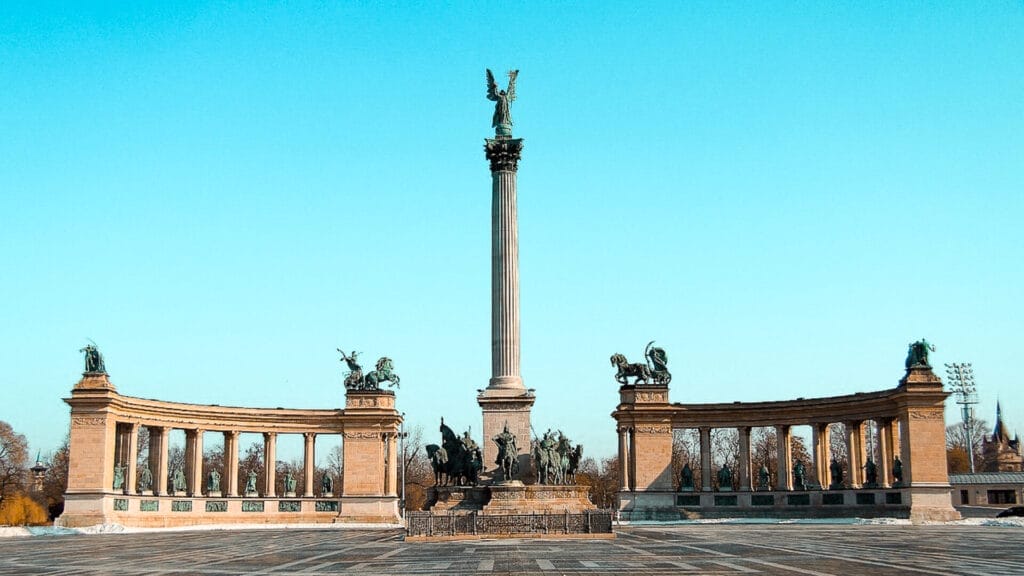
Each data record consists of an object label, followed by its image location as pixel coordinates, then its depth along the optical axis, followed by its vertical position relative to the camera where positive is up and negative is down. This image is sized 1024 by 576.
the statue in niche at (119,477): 72.38 -2.98
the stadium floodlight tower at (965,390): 119.24 +4.31
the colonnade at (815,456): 76.94 -2.13
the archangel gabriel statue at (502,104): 59.72 +19.28
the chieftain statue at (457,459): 52.72 -1.43
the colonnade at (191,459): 74.62 -1.89
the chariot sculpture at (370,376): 82.75 +4.60
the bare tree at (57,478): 96.31 -4.28
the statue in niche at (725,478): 80.69 -3.88
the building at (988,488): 97.25 -5.98
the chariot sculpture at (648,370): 79.88 +4.72
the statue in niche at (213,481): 81.31 -3.75
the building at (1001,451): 132.75 -3.59
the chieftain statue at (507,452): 50.31 -1.03
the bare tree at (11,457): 93.00 -1.92
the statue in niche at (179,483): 76.81 -3.66
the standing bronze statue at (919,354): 70.69 +5.10
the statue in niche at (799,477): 78.31 -3.74
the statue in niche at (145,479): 74.82 -3.31
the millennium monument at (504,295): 53.34 +7.58
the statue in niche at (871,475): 74.88 -3.49
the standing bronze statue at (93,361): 71.94 +5.27
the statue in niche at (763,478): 81.00 -3.97
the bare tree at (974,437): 159.25 -1.67
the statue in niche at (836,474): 75.19 -3.41
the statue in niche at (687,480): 81.06 -4.03
